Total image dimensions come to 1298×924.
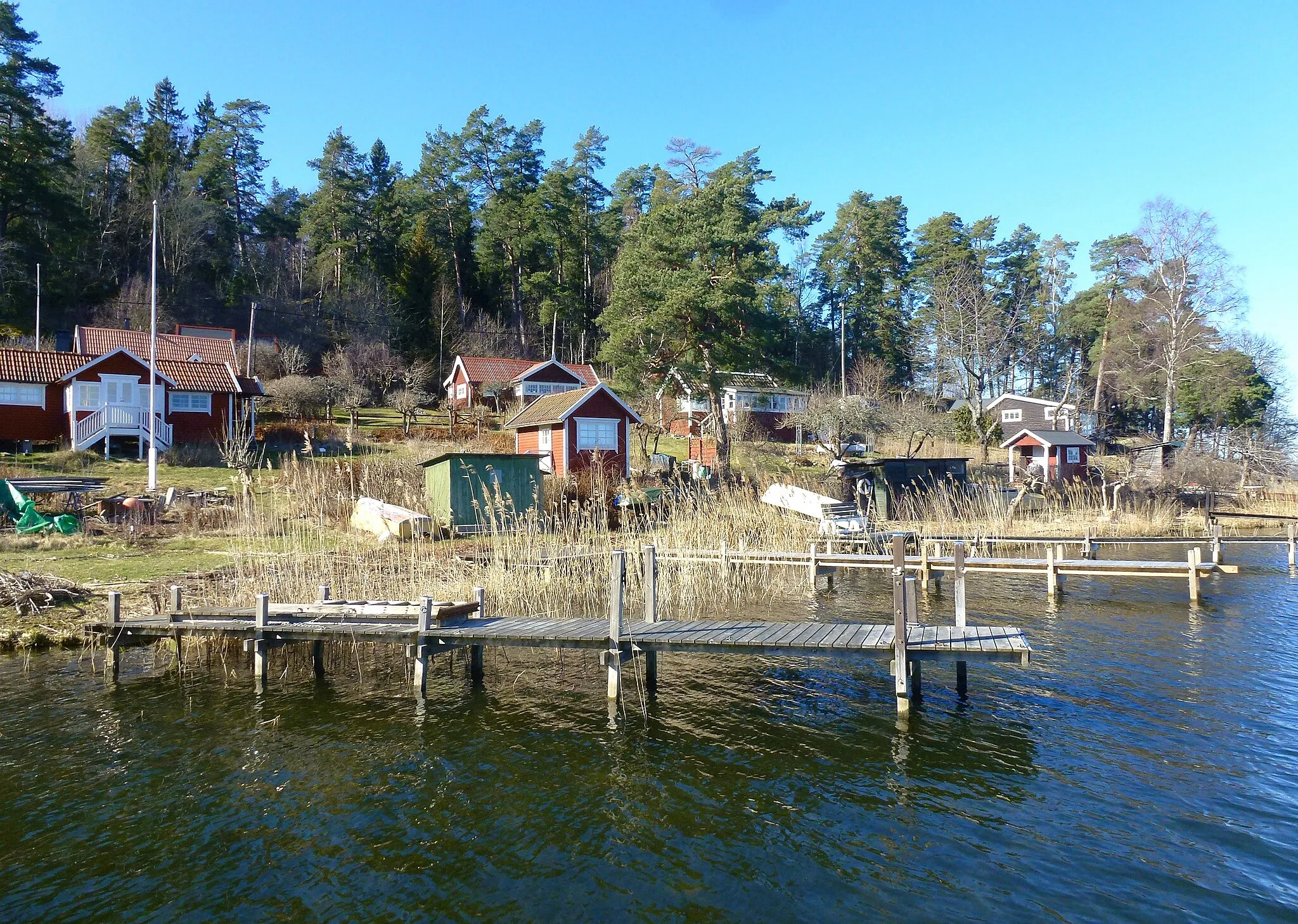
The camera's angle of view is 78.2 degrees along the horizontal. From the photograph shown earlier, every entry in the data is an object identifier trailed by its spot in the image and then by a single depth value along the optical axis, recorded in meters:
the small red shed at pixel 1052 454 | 37.06
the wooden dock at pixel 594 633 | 9.17
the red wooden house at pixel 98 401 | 30.25
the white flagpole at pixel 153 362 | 24.20
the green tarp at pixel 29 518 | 18.36
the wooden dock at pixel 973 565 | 16.02
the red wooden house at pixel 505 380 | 45.38
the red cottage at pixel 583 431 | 28.06
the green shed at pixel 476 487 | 20.47
